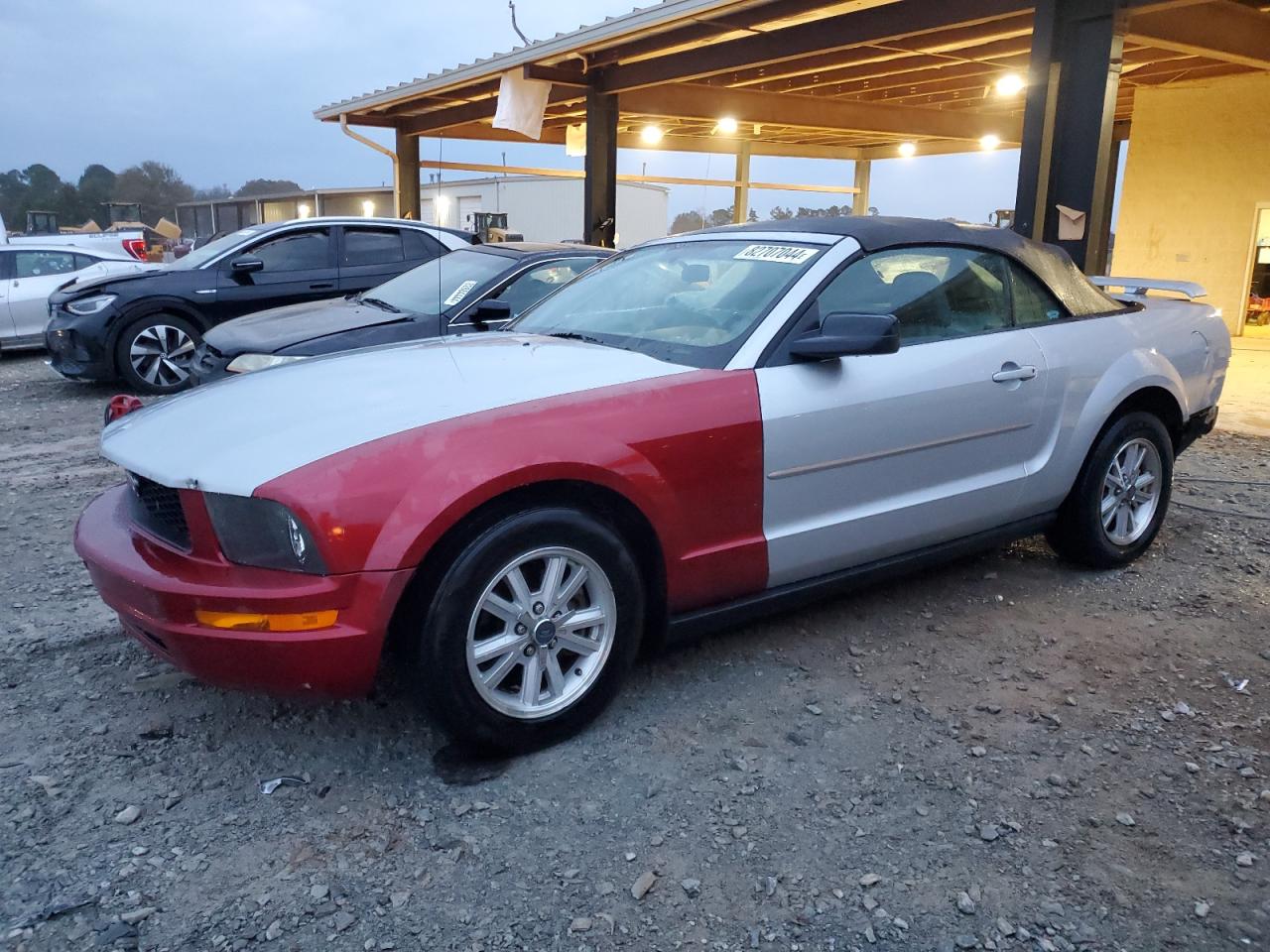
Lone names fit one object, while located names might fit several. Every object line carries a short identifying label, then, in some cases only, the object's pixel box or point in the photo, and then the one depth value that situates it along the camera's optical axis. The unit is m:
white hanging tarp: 11.42
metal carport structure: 7.32
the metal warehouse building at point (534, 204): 30.83
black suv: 8.84
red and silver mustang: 2.61
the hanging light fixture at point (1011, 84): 11.27
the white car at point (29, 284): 11.67
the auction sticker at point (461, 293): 6.48
